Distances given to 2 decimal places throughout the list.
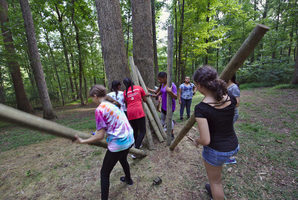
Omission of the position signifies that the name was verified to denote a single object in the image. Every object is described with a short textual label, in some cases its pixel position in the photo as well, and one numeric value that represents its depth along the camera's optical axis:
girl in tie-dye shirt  1.85
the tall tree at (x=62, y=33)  10.73
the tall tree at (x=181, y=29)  12.53
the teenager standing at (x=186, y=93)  5.78
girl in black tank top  1.46
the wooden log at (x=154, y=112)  3.91
